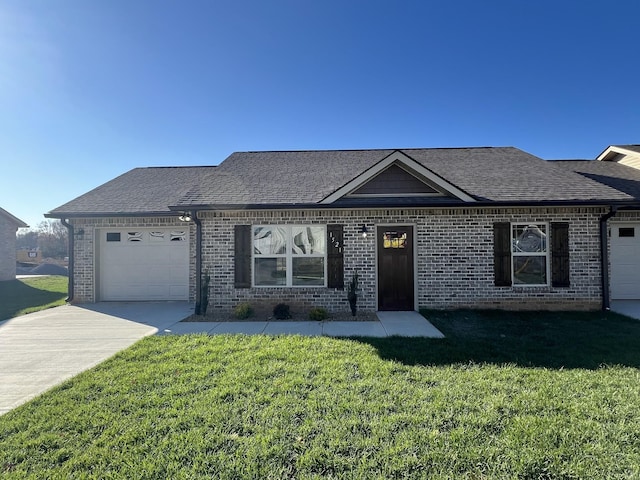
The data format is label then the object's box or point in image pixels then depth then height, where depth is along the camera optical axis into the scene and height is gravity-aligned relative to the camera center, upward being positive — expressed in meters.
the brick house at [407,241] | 8.12 +0.13
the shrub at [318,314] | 7.50 -1.69
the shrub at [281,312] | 7.70 -1.68
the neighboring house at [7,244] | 18.66 +0.25
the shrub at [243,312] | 7.68 -1.66
